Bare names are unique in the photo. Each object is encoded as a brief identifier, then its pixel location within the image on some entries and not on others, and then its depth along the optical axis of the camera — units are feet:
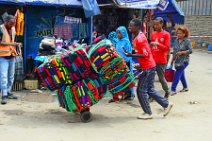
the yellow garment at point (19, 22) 26.27
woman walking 27.14
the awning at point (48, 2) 25.73
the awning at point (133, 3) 28.48
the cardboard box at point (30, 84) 27.40
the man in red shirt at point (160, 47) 24.35
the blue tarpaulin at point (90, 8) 27.40
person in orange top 22.76
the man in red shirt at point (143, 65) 19.75
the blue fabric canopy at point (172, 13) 34.83
